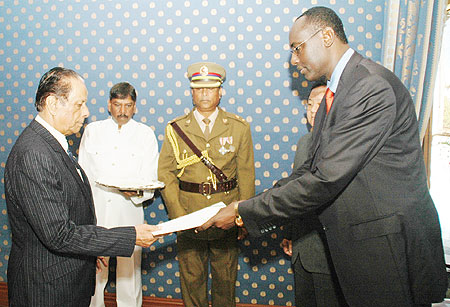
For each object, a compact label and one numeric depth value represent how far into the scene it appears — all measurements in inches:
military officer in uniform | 106.7
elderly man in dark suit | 58.4
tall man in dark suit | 60.3
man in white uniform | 110.0
